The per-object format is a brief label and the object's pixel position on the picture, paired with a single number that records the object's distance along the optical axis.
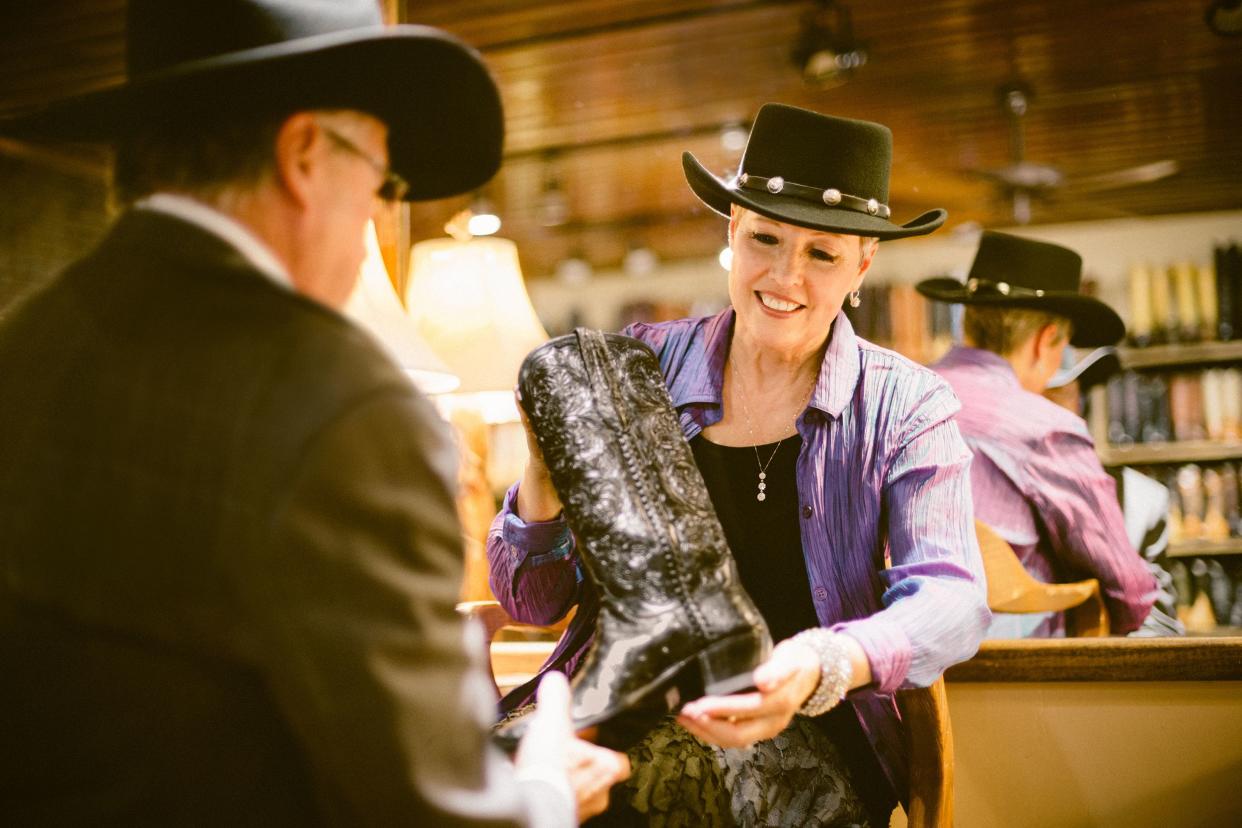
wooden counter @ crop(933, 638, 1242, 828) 1.79
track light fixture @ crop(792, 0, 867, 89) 3.98
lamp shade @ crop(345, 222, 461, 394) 1.92
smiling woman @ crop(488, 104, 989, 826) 1.43
